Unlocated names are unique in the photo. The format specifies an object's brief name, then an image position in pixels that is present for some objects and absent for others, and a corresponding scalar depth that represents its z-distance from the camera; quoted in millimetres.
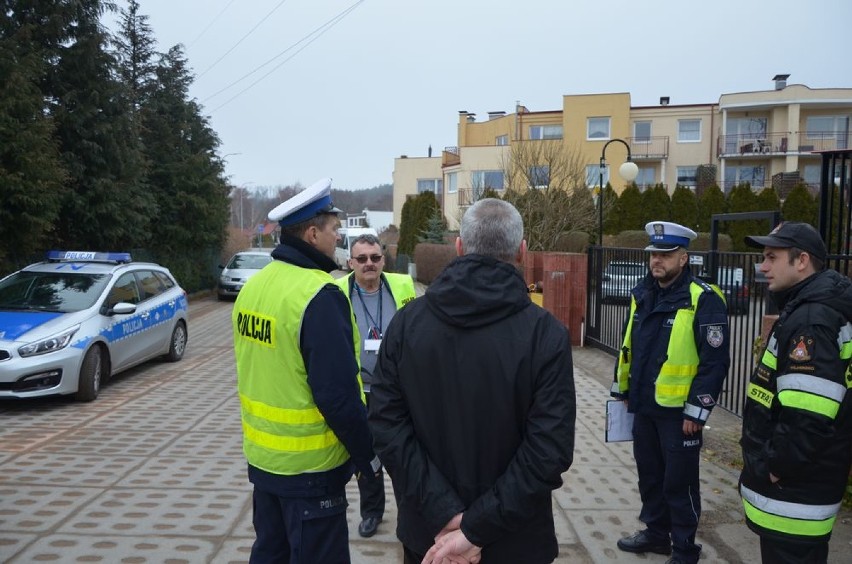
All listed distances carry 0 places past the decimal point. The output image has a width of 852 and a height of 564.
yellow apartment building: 41969
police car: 7754
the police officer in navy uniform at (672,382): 4121
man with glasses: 4727
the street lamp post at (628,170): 18625
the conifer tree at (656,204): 31844
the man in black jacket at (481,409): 2260
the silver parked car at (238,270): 22219
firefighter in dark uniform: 2840
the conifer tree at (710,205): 31558
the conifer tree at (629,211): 32031
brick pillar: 13203
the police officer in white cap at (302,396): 2863
